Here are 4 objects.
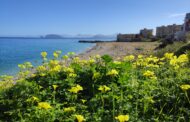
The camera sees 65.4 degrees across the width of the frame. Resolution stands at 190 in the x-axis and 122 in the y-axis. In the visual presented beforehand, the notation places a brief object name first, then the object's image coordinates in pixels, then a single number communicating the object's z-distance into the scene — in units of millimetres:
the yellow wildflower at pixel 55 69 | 2751
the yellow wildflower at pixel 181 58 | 2655
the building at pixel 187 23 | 15226
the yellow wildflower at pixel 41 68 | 2986
